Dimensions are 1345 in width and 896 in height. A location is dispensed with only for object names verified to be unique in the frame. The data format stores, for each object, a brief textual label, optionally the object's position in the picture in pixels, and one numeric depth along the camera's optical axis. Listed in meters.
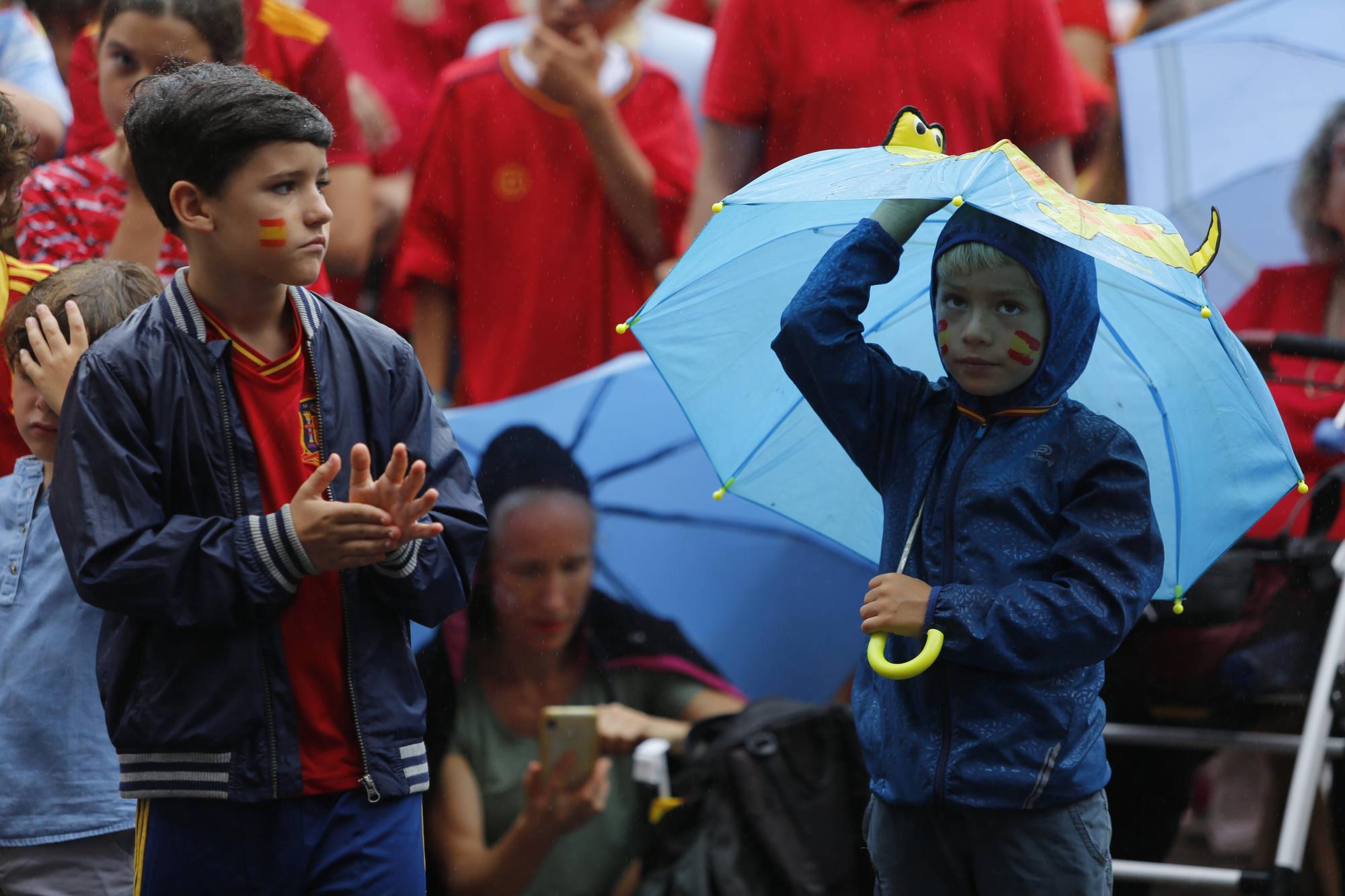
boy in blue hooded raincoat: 4.89
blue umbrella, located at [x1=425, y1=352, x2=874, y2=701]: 8.23
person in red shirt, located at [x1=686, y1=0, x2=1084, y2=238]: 8.28
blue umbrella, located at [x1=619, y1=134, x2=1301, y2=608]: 5.40
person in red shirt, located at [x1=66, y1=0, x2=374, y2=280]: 8.05
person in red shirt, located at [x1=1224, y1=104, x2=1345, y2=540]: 9.15
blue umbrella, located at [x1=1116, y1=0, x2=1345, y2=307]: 9.37
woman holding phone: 7.77
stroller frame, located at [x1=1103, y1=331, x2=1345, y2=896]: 7.29
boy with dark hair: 4.69
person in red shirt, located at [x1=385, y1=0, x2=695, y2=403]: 9.24
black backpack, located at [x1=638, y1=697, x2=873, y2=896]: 7.15
